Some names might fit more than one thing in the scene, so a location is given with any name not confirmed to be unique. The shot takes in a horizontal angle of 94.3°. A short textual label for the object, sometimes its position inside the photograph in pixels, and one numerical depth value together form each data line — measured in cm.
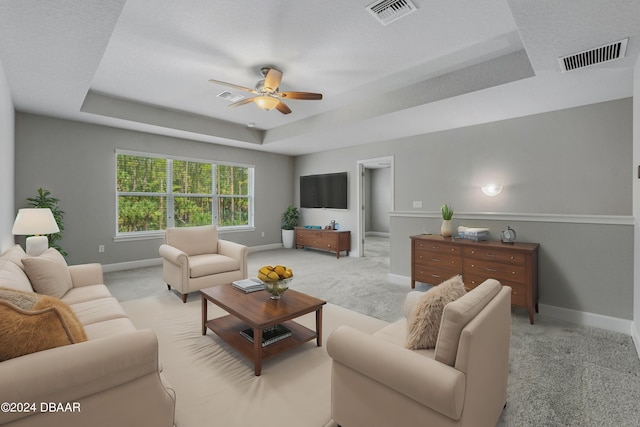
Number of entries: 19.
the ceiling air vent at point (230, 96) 414
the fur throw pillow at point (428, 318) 148
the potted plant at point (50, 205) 426
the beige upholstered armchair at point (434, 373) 120
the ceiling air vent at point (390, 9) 225
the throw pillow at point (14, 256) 224
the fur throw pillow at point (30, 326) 111
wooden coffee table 213
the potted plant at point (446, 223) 404
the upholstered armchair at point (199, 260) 358
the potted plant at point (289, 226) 753
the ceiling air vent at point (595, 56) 223
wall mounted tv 674
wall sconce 421
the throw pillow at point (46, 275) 228
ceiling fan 316
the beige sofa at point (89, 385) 105
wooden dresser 311
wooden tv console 643
